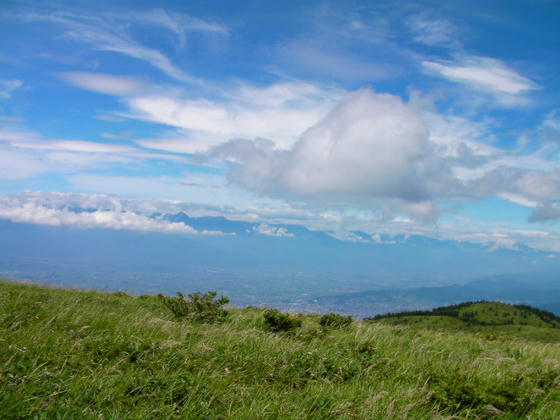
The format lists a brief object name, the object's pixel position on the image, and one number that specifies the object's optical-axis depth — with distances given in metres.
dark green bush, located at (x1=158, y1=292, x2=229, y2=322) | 11.95
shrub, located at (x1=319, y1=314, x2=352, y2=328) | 12.14
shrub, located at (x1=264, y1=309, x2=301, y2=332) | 10.75
